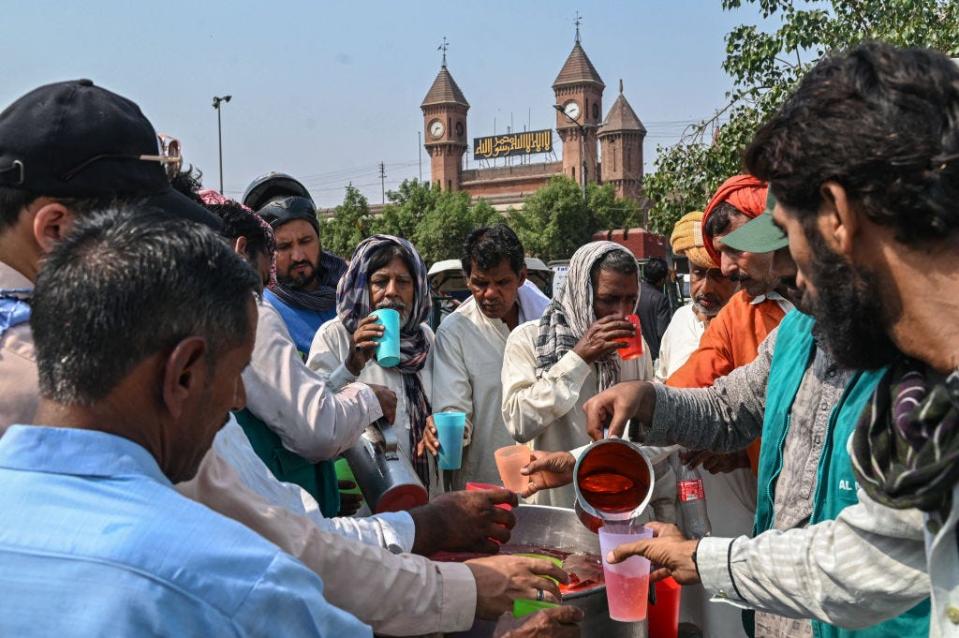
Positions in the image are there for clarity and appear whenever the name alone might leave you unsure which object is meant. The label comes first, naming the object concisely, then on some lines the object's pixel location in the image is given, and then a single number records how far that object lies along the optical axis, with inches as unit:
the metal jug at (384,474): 101.1
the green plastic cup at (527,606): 68.0
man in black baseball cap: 61.8
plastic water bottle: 125.6
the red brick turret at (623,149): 3459.6
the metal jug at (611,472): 83.3
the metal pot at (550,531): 86.2
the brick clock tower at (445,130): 3900.1
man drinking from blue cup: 150.5
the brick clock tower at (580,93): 3720.5
